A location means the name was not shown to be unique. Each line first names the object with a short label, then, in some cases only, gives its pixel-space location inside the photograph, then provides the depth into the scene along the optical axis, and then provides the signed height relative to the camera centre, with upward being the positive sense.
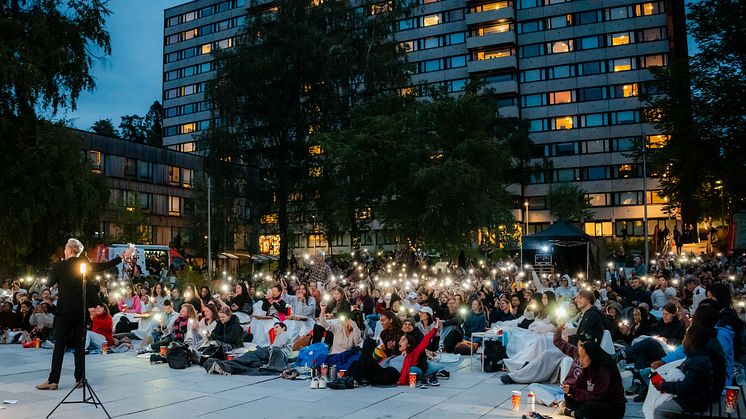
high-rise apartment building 66.19 +18.28
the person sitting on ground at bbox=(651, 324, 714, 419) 6.57 -1.45
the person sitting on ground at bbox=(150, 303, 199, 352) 14.02 -1.63
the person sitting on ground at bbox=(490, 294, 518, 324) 15.05 -1.58
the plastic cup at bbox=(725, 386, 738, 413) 6.76 -1.65
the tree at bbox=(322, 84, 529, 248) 29.27 +3.70
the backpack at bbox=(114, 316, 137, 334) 18.17 -1.97
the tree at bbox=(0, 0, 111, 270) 20.55 +4.89
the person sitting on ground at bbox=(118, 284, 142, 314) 19.15 -1.44
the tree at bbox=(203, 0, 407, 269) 35.57 +9.22
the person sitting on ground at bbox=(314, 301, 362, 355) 11.31 -1.50
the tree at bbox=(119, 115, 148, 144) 113.50 +22.39
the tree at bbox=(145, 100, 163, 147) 115.44 +24.07
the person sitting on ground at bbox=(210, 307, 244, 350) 13.26 -1.61
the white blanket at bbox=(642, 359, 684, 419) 6.79 -1.63
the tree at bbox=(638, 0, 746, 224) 29.45 +5.91
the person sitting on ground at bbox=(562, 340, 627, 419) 7.00 -1.57
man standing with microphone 9.57 -0.62
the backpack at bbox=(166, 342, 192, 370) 12.29 -1.96
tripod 7.99 -1.85
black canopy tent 26.73 +0.30
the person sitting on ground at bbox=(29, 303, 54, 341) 16.31 -1.68
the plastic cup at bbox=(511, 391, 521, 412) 8.21 -1.95
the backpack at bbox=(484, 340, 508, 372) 11.74 -2.02
